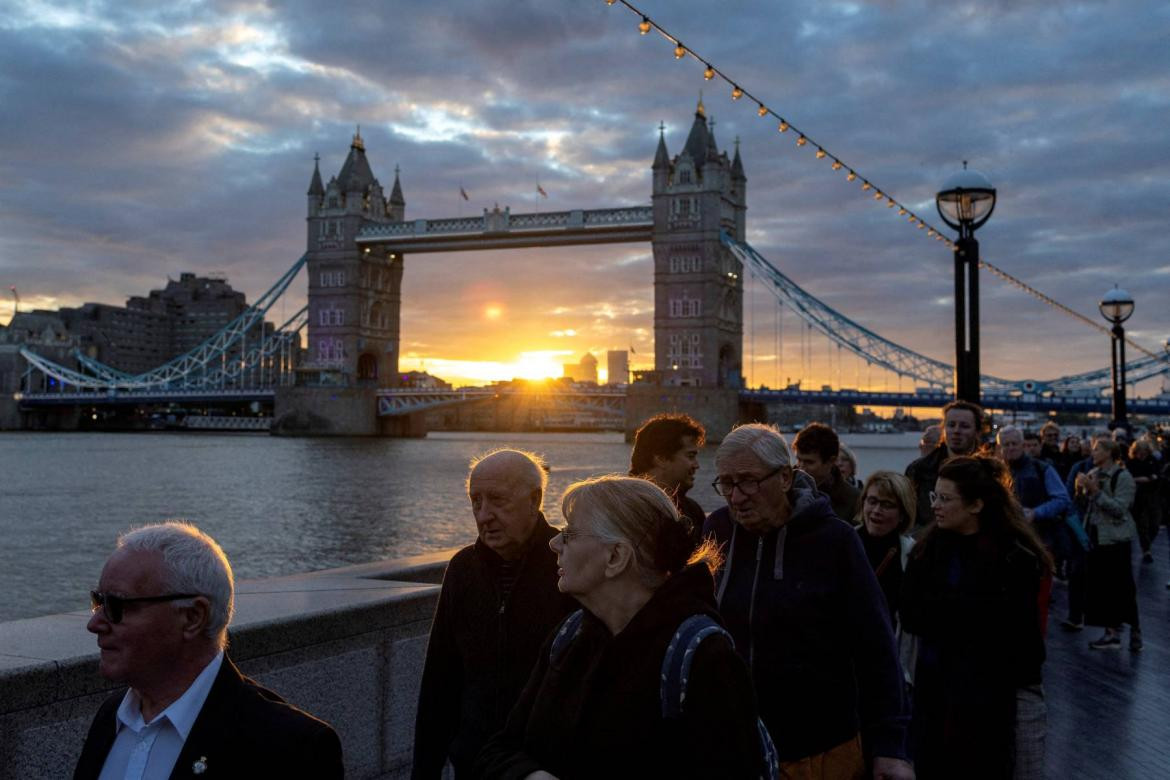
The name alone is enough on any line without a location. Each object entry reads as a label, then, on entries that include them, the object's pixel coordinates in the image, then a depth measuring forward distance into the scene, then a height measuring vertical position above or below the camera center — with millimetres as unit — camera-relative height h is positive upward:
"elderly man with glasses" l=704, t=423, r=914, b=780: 2447 -504
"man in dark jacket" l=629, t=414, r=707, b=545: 3410 -136
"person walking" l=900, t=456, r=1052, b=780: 2943 -618
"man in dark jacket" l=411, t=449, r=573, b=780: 2555 -509
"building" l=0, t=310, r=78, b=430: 74375 +5428
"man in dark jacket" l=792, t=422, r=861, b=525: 4020 -143
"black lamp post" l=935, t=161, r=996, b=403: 6566 +1118
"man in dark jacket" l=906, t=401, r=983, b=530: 4652 -136
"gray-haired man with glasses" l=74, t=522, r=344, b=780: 1655 -456
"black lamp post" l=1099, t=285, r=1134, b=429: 13305 +1209
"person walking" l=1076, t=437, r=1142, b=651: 6066 -798
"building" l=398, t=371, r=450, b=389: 70750 +2488
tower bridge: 56312 +6612
